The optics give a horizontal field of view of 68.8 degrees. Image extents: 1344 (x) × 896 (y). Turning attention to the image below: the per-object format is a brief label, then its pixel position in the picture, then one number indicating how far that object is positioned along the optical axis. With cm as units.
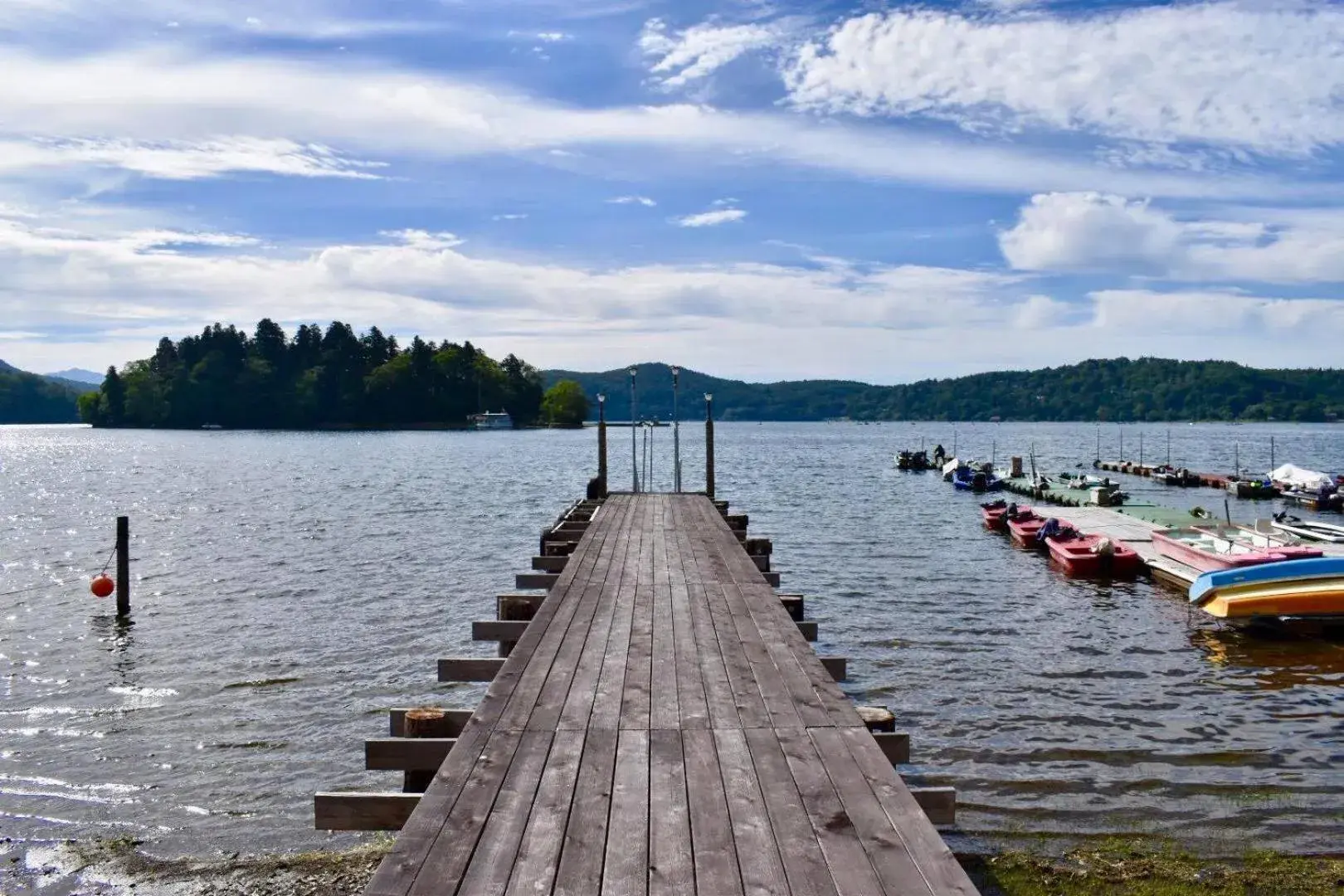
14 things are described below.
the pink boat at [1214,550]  2050
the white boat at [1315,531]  3020
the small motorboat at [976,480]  6019
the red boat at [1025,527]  3218
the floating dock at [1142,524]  2448
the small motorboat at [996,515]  3766
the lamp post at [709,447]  2681
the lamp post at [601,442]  2731
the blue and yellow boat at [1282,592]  1820
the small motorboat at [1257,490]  5591
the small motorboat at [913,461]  8250
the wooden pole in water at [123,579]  2119
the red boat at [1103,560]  2623
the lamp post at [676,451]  2746
